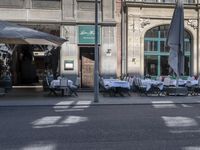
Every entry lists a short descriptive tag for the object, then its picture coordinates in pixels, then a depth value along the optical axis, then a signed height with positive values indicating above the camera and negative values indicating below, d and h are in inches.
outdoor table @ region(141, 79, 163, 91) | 922.7 -39.6
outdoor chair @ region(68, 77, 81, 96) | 900.1 -48.8
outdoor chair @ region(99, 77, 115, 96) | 917.2 -51.6
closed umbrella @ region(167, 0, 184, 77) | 923.4 +52.7
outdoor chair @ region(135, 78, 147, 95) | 941.2 -47.0
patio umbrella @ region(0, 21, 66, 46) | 784.3 +52.7
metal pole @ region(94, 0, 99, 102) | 798.5 -5.0
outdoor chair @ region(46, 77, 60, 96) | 904.6 -46.2
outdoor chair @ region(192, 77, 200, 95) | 951.0 -52.3
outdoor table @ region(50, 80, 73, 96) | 895.7 -39.8
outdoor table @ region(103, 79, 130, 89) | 900.6 -38.5
